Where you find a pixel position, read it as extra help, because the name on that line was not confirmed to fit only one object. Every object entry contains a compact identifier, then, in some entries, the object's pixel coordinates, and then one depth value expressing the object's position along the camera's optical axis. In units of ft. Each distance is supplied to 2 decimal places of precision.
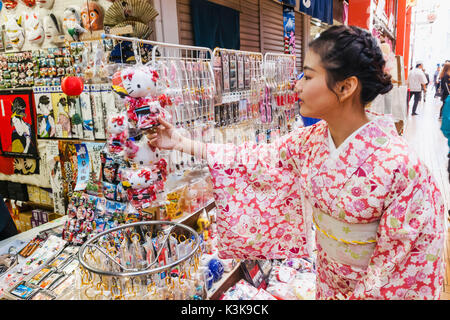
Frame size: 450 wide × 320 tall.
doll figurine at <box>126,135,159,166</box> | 4.90
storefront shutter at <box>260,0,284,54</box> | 17.16
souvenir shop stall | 4.66
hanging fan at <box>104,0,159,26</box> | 6.53
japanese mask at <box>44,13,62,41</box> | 9.83
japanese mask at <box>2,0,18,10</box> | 11.11
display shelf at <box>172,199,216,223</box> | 7.19
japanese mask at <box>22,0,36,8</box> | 10.41
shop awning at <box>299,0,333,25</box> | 19.17
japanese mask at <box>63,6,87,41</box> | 8.95
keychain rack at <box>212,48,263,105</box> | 8.29
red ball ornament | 5.81
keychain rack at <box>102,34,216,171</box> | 6.24
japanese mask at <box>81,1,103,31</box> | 8.79
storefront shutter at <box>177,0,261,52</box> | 11.10
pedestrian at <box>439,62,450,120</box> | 30.99
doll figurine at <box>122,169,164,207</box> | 4.92
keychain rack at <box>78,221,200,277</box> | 3.45
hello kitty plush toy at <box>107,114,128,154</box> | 4.82
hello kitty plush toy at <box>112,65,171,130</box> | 4.61
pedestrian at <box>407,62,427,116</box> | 41.55
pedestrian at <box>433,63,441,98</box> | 57.46
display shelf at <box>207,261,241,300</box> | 6.80
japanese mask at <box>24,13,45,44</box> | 10.25
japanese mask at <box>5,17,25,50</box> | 10.92
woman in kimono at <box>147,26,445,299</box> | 3.82
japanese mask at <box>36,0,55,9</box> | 9.89
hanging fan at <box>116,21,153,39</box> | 6.56
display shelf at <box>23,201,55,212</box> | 12.32
